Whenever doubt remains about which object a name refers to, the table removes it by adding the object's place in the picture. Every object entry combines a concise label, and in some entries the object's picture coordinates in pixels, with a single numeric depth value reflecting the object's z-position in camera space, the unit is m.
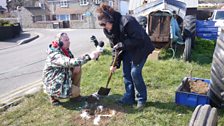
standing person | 2.89
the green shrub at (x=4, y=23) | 13.84
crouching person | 3.18
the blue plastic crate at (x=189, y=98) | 3.04
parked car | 9.99
